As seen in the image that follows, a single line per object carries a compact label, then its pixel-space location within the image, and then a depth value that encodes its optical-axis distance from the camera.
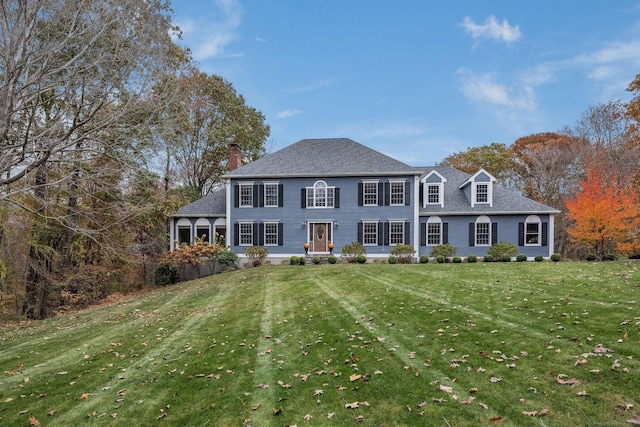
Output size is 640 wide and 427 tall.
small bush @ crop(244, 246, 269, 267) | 21.50
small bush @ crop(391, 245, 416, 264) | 20.84
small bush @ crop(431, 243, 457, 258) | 21.00
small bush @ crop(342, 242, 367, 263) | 21.17
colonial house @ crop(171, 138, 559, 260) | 22.20
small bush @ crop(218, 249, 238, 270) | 21.36
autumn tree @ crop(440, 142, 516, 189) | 35.03
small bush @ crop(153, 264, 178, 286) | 22.44
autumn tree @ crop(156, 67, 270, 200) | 31.17
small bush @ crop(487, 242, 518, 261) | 20.66
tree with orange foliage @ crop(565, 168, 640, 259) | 20.00
